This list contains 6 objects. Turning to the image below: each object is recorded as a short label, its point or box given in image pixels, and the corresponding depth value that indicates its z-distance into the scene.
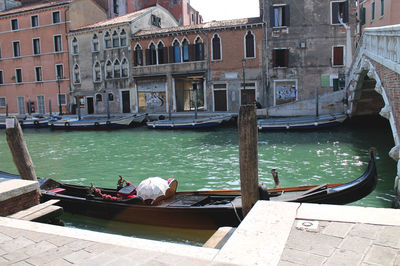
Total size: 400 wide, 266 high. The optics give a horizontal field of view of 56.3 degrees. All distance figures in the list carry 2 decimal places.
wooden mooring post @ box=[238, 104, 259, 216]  3.95
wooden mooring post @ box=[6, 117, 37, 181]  5.25
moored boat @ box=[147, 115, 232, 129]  17.16
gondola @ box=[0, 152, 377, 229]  4.83
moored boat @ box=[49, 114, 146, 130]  19.37
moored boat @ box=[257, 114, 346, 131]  15.02
